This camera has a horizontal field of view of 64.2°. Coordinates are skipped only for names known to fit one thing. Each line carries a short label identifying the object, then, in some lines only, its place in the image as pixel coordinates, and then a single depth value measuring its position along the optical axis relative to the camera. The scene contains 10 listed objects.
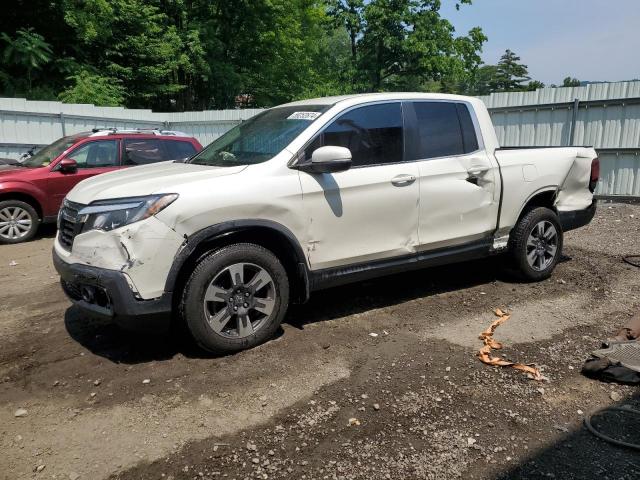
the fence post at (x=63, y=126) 12.51
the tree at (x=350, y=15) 30.50
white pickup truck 3.49
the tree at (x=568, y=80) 78.68
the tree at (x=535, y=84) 70.81
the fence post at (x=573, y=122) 10.28
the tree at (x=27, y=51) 16.27
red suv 8.20
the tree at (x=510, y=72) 91.00
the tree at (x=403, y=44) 29.16
